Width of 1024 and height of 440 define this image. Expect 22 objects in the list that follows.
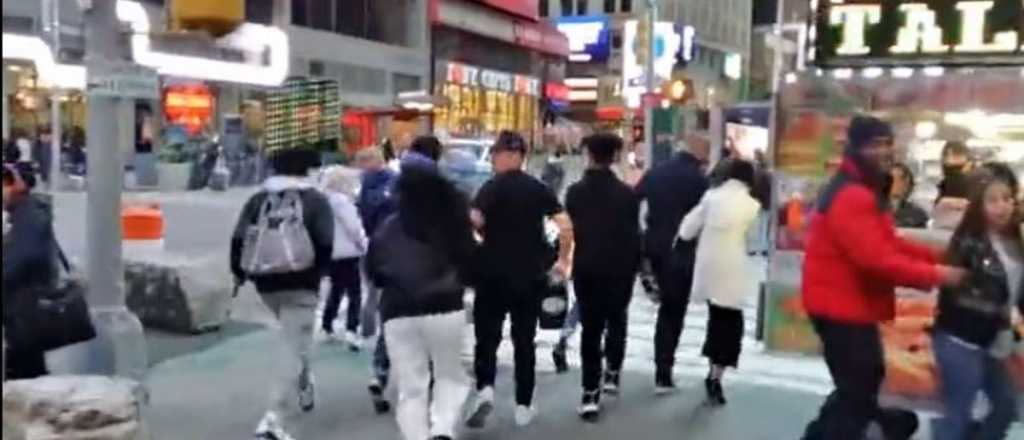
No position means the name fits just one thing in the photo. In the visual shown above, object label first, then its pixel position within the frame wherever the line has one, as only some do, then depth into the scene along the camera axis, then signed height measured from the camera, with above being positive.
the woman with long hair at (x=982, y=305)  6.15 -0.85
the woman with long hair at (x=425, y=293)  6.75 -0.93
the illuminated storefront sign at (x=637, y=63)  39.31 +1.07
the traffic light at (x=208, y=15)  6.61 +0.31
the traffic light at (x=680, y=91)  22.61 +0.06
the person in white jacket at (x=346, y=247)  10.57 -1.15
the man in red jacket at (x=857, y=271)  5.80 -0.69
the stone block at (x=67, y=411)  5.34 -1.21
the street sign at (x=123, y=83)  7.24 +0.00
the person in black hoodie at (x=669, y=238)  9.39 -0.95
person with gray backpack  7.45 -0.85
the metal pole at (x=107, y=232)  7.30 -0.77
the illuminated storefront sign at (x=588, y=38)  95.62 +3.57
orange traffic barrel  15.88 -1.56
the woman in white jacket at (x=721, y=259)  9.05 -1.01
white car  26.21 -1.40
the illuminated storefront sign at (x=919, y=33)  8.31 +0.39
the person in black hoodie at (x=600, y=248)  8.44 -0.89
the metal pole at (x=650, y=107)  21.89 -0.22
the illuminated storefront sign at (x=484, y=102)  61.04 -0.52
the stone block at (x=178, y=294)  11.38 -1.65
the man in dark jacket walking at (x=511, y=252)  7.87 -0.87
